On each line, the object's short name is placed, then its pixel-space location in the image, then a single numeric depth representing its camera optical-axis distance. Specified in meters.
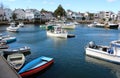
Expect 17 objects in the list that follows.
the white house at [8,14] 58.70
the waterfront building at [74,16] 80.24
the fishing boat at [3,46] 14.93
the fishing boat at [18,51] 13.31
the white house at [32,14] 63.84
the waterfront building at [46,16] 67.72
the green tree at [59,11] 63.32
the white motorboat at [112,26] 45.43
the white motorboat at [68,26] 38.93
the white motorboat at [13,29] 32.05
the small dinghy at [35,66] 8.97
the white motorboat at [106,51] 11.54
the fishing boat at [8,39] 19.80
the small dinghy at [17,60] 10.08
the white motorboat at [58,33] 23.05
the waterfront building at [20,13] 64.07
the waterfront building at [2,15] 57.09
